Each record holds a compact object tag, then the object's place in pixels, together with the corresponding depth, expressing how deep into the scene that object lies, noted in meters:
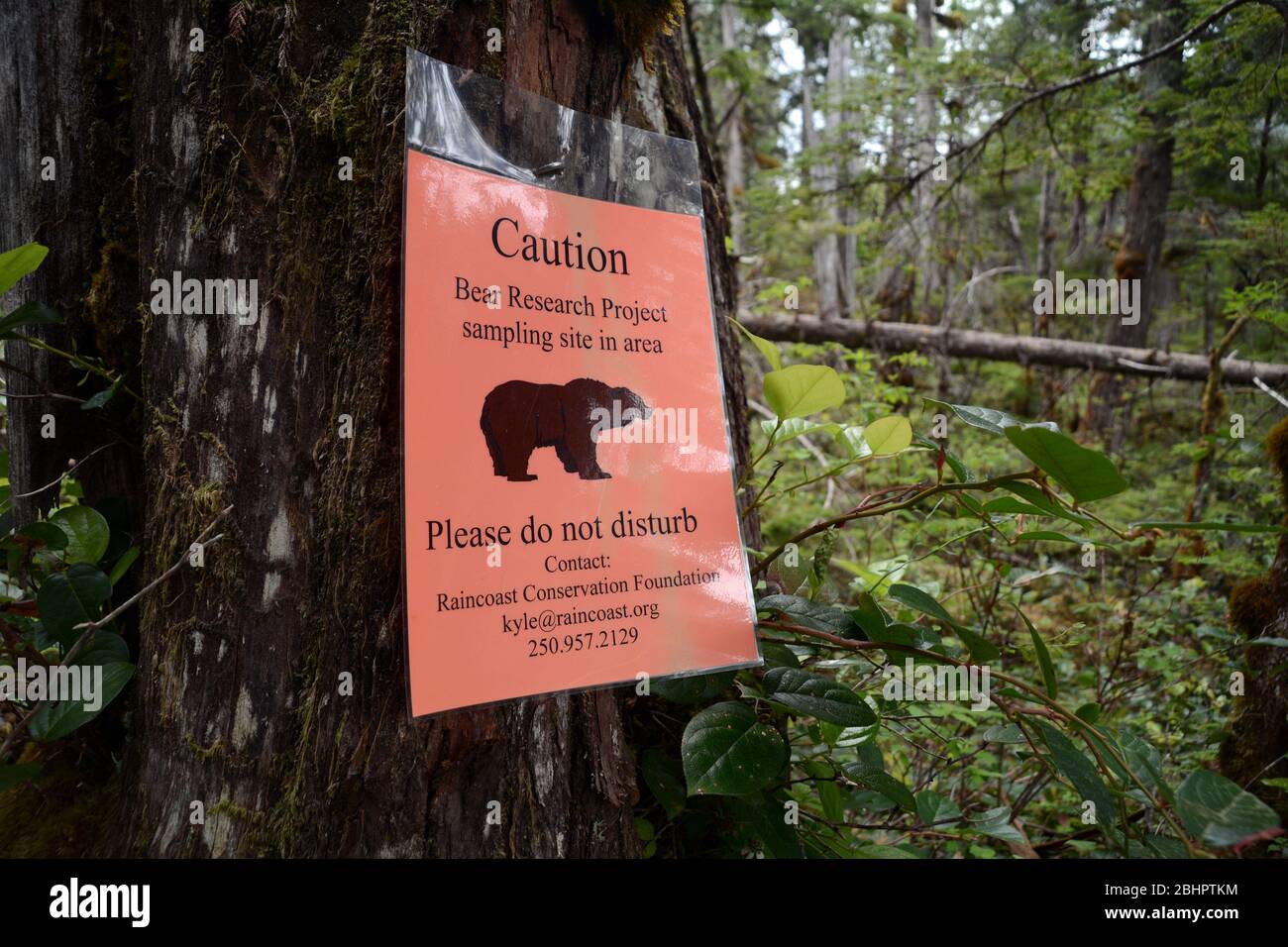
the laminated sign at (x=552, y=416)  0.92
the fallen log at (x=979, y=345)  5.00
